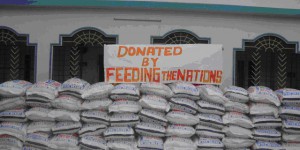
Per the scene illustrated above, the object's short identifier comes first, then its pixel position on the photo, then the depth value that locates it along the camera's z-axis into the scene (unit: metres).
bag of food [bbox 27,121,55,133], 3.71
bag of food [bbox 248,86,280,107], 3.76
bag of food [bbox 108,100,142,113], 3.60
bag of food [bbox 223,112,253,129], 3.71
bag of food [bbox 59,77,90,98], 3.76
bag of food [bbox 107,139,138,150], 3.55
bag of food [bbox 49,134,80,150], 3.62
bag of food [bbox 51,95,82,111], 3.69
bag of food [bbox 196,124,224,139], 3.68
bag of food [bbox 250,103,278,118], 3.76
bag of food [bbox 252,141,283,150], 3.74
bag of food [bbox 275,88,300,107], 3.79
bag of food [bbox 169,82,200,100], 3.72
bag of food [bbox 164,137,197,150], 3.55
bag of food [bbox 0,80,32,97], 3.80
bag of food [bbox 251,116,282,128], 3.75
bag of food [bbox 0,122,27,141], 3.72
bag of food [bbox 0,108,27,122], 3.77
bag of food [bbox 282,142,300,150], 3.87
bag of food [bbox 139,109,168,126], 3.61
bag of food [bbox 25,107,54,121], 3.73
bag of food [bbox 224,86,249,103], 3.81
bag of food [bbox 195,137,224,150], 3.61
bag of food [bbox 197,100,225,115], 3.71
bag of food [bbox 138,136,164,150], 3.52
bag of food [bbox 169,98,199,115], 3.67
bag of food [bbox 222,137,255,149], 3.73
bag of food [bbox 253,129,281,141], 3.75
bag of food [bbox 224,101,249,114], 3.78
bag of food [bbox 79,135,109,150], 3.59
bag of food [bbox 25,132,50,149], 3.66
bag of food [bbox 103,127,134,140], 3.54
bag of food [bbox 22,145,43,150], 3.73
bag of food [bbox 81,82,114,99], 3.70
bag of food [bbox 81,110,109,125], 3.64
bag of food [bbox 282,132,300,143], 3.85
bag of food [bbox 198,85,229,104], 3.71
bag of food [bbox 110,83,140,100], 3.66
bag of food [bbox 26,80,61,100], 3.74
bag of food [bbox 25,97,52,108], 3.75
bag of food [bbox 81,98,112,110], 3.67
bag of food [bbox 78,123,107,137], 3.65
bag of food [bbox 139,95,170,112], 3.61
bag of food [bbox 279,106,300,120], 3.78
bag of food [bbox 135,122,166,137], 3.58
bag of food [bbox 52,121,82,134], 3.68
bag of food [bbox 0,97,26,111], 3.83
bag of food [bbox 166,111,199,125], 3.64
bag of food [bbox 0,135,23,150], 3.75
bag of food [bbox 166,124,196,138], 3.59
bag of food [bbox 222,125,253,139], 3.71
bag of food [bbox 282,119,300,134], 3.79
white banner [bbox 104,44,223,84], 4.08
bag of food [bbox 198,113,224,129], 3.68
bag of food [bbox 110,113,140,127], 3.59
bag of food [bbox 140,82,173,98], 3.72
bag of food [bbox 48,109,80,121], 3.67
